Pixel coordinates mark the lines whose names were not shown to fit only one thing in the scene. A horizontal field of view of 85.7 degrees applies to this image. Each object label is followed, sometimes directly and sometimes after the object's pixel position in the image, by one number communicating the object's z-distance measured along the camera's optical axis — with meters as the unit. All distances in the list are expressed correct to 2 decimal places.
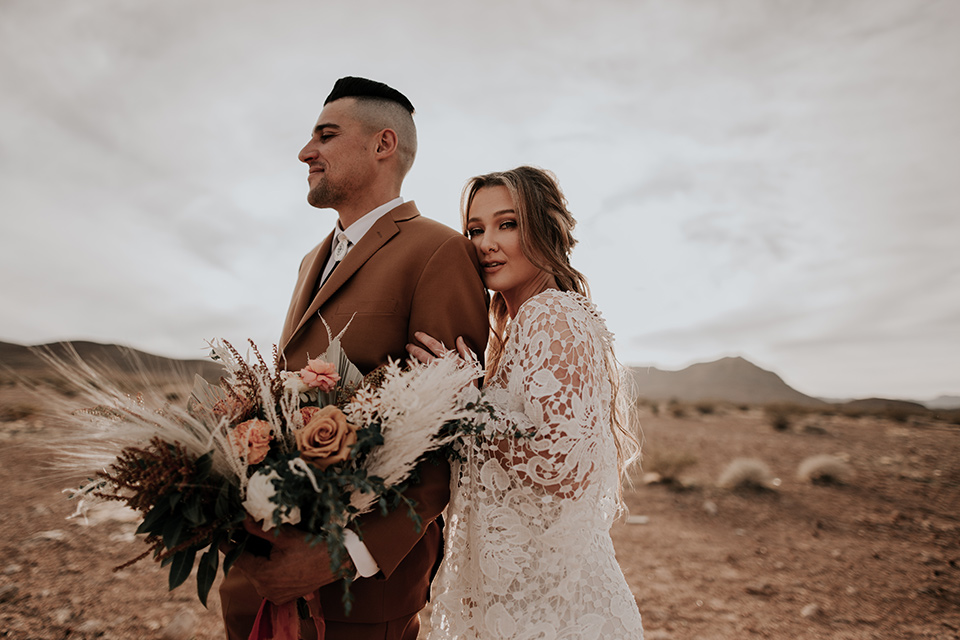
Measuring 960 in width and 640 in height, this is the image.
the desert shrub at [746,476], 9.19
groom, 1.74
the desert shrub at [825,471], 9.55
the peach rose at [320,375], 1.67
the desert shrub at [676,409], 20.16
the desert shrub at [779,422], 16.23
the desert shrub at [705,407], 21.03
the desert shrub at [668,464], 9.77
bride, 2.00
